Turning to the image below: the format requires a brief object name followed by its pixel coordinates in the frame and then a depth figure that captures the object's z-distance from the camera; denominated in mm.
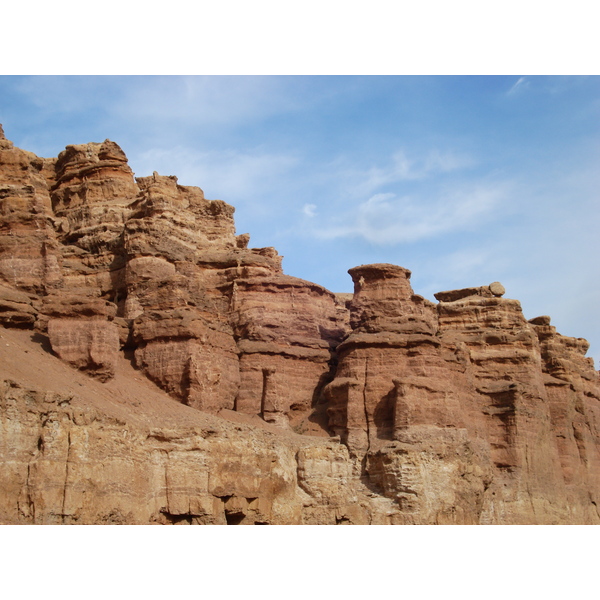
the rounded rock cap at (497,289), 62594
